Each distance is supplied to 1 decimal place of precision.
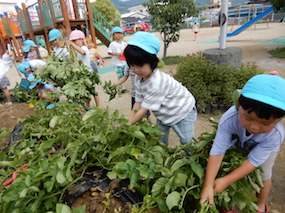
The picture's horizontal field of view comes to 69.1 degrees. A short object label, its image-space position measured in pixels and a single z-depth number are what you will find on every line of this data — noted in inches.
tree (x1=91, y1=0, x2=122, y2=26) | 1182.8
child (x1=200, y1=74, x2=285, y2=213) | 33.0
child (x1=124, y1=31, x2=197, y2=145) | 57.2
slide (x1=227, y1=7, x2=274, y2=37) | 429.4
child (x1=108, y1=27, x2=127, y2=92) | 176.2
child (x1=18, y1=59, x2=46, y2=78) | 145.6
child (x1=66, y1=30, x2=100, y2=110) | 133.7
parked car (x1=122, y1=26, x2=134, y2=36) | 1381.3
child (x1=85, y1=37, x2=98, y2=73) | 249.4
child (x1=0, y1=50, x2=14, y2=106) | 167.0
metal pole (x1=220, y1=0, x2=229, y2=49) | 163.2
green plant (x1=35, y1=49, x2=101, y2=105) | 84.8
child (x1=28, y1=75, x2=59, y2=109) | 139.4
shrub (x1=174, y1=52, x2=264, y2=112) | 134.8
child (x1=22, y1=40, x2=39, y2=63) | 176.5
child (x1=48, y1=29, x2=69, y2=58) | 148.8
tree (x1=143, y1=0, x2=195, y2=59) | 280.3
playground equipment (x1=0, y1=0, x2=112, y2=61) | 320.5
